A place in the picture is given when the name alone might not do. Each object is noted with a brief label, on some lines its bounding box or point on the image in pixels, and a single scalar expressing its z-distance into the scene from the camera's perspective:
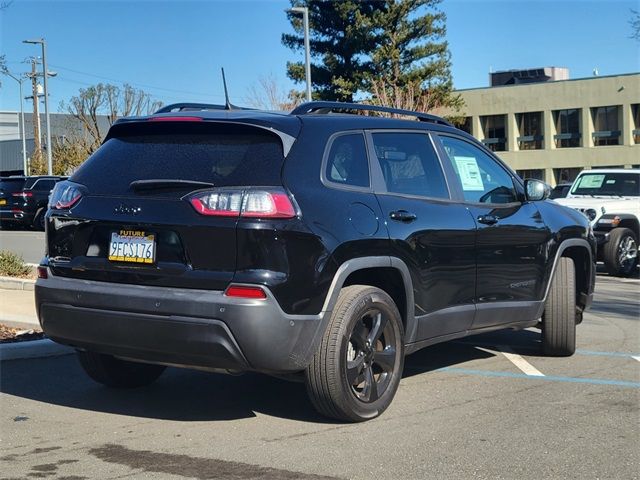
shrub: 11.29
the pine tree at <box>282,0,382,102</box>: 40.44
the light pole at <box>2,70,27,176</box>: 54.42
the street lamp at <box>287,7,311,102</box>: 24.89
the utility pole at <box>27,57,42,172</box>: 48.25
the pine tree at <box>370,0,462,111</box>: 40.28
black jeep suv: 4.43
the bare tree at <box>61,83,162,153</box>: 48.34
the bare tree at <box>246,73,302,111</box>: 36.21
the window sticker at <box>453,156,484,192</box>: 6.03
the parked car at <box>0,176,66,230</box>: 26.75
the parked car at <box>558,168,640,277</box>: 14.04
